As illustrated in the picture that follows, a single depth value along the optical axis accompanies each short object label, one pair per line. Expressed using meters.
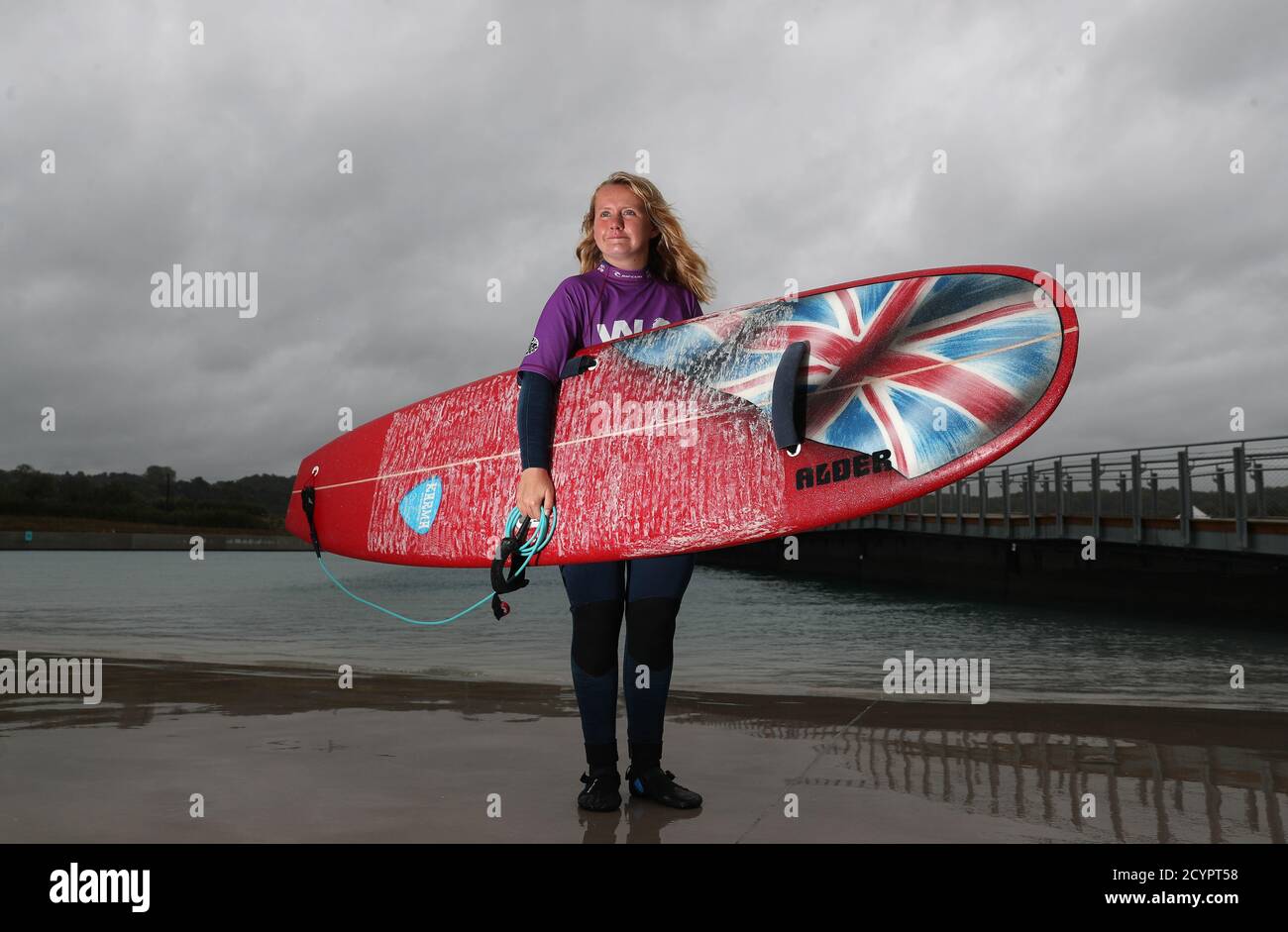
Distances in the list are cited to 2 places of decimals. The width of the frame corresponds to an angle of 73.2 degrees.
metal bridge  13.55
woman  2.83
